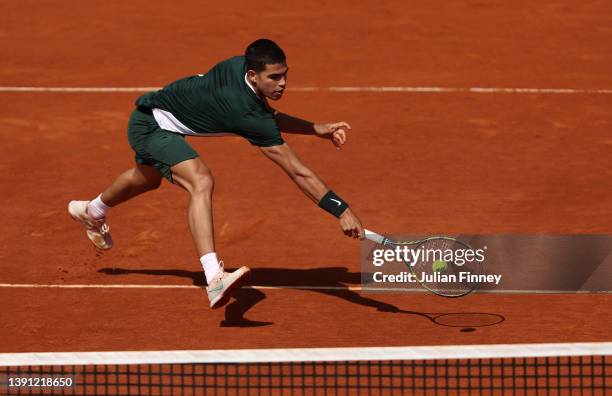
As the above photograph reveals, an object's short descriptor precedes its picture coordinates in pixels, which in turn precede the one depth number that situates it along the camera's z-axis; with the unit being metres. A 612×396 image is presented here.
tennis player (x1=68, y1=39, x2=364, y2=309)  21.11
